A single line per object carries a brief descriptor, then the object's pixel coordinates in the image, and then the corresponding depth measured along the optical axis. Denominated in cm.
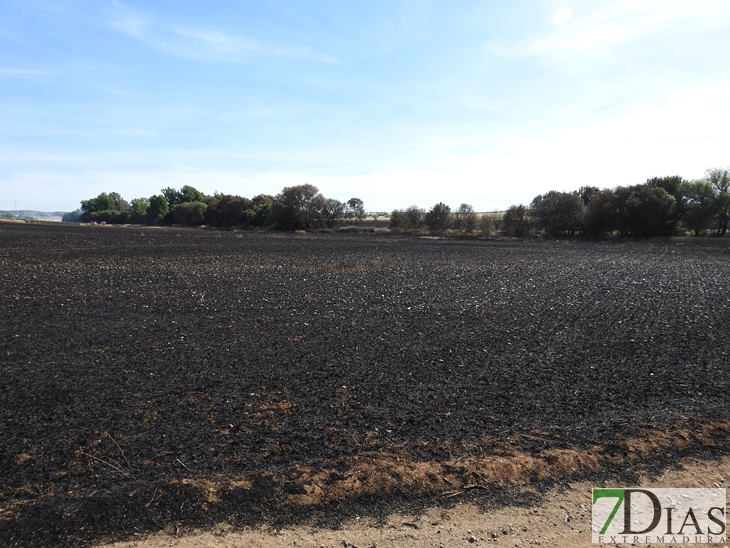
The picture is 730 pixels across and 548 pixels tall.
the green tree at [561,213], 5700
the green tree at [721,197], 5022
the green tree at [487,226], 6377
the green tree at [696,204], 5112
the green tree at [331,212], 7994
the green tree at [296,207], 7806
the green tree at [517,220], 6383
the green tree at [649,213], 5066
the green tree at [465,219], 6612
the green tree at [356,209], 8849
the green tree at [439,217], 6950
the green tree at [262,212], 8413
